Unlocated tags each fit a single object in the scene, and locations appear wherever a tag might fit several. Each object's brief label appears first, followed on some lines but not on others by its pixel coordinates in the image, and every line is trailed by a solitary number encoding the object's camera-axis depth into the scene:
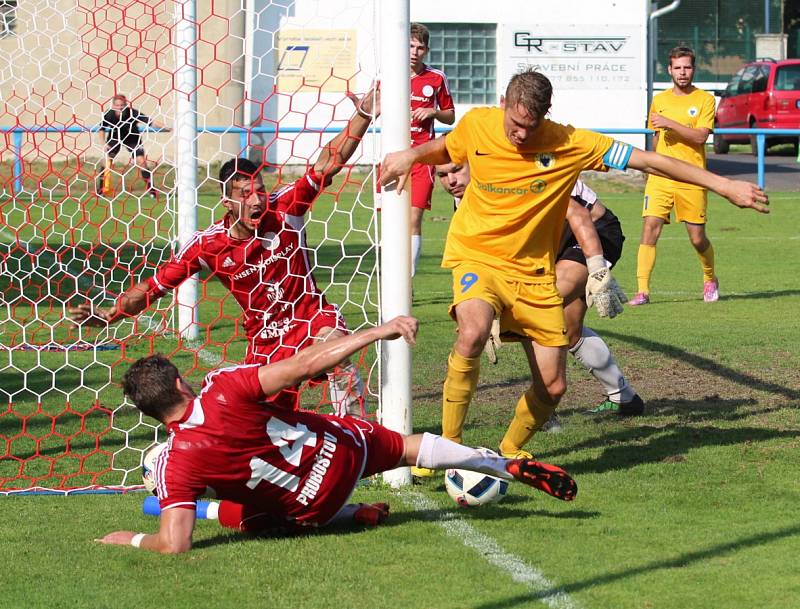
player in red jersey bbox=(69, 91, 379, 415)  12.46
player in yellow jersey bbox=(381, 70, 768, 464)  11.12
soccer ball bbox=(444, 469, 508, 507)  10.56
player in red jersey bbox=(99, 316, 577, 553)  9.41
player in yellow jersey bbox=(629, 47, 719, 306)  22.84
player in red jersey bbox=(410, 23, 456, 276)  19.55
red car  57.92
